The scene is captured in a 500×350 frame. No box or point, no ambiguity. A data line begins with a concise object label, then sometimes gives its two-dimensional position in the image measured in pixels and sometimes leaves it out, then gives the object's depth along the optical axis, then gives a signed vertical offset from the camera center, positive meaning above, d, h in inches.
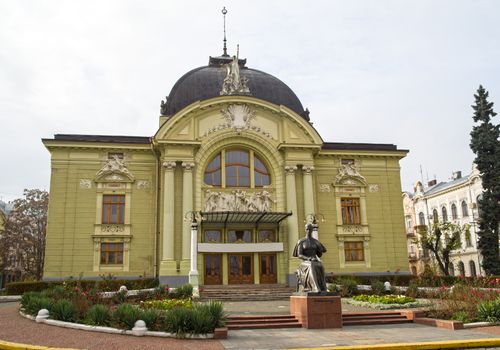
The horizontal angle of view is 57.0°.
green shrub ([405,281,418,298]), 947.0 -50.4
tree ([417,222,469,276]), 1352.1 +71.0
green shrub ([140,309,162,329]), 525.7 -50.6
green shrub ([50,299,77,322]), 569.6 -44.7
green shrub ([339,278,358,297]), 992.9 -43.2
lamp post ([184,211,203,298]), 1049.5 +60.4
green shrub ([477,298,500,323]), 581.9 -58.5
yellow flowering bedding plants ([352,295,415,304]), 788.0 -55.8
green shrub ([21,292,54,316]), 609.6 -37.2
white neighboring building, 1936.5 +259.8
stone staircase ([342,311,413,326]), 642.5 -71.8
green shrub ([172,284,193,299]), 919.0 -39.7
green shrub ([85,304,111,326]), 545.0 -49.9
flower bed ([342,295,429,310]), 772.6 -60.3
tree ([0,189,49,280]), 1768.0 +166.2
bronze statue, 627.5 +4.1
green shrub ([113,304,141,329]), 523.2 -48.2
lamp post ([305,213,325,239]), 1198.8 +138.3
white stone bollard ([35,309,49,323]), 579.2 -49.3
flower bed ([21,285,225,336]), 511.8 -47.0
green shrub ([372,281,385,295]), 991.6 -46.2
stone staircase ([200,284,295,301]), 1034.1 -50.8
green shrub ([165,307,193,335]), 507.2 -54.4
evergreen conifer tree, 1288.1 +258.6
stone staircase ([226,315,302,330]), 609.6 -68.8
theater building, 1215.6 +193.2
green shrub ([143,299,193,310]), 693.5 -47.6
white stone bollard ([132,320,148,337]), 505.7 -60.3
